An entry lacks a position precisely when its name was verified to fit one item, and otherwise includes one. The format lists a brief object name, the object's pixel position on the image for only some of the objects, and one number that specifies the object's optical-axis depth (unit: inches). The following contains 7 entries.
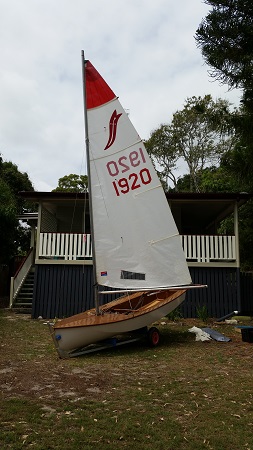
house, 538.3
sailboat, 331.3
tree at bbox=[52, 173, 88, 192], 1556.3
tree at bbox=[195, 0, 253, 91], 439.8
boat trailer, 306.0
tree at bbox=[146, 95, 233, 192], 1238.9
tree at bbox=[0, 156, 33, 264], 646.5
